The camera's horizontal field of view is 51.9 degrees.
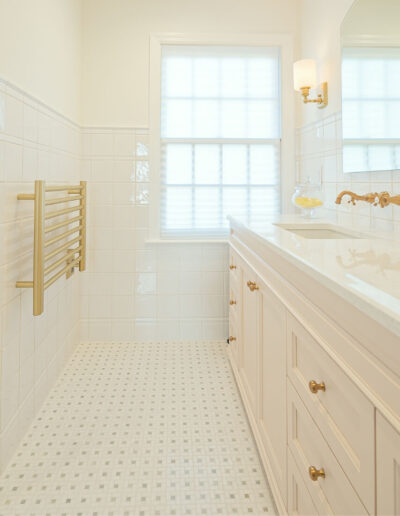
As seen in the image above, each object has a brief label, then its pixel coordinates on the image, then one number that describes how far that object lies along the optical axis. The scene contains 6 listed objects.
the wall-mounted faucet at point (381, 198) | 1.50
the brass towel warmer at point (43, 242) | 1.74
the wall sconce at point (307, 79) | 2.57
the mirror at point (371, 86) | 1.65
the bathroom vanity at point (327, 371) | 0.65
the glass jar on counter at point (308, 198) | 2.38
